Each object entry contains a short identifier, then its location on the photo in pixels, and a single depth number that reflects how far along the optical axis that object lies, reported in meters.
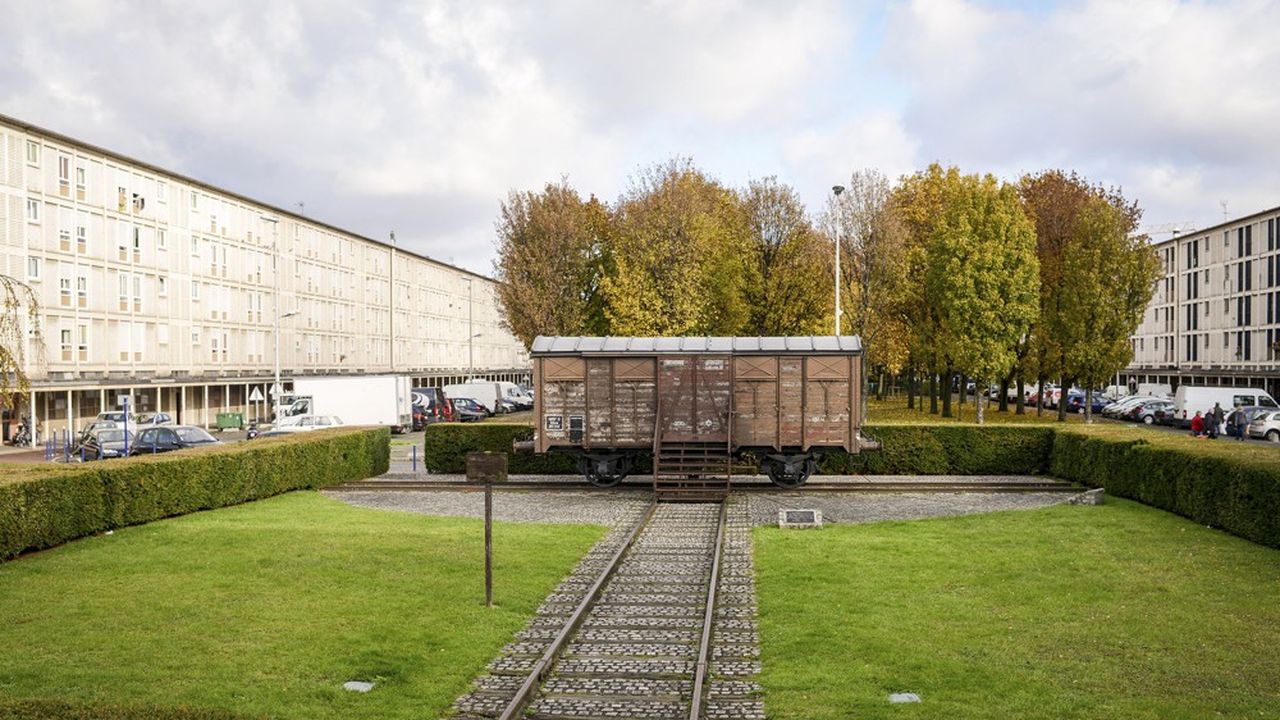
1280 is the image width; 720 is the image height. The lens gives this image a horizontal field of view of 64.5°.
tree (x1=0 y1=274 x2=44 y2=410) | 17.34
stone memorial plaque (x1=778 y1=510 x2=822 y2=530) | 21.31
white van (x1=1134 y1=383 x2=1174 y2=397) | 73.41
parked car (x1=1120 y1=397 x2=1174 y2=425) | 59.78
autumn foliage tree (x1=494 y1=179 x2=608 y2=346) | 57.19
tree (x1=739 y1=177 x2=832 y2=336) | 52.84
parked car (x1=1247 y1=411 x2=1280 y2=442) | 47.06
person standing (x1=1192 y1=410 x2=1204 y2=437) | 45.88
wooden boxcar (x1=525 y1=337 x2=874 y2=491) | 27.47
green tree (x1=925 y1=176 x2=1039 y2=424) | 51.06
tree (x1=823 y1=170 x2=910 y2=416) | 52.19
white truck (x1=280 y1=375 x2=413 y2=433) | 51.75
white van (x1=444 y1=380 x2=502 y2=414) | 70.25
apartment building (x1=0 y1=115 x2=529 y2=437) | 53.16
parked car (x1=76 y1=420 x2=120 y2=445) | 40.21
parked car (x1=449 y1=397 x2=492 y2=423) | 63.16
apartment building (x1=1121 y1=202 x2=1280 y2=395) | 75.06
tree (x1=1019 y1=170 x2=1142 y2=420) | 51.97
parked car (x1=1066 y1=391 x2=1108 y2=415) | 70.19
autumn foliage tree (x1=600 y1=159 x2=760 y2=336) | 50.38
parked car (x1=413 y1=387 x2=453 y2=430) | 58.66
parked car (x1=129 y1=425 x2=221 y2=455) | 36.22
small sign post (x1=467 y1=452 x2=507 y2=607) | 13.69
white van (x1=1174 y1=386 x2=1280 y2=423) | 54.59
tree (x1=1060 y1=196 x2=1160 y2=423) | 50.09
